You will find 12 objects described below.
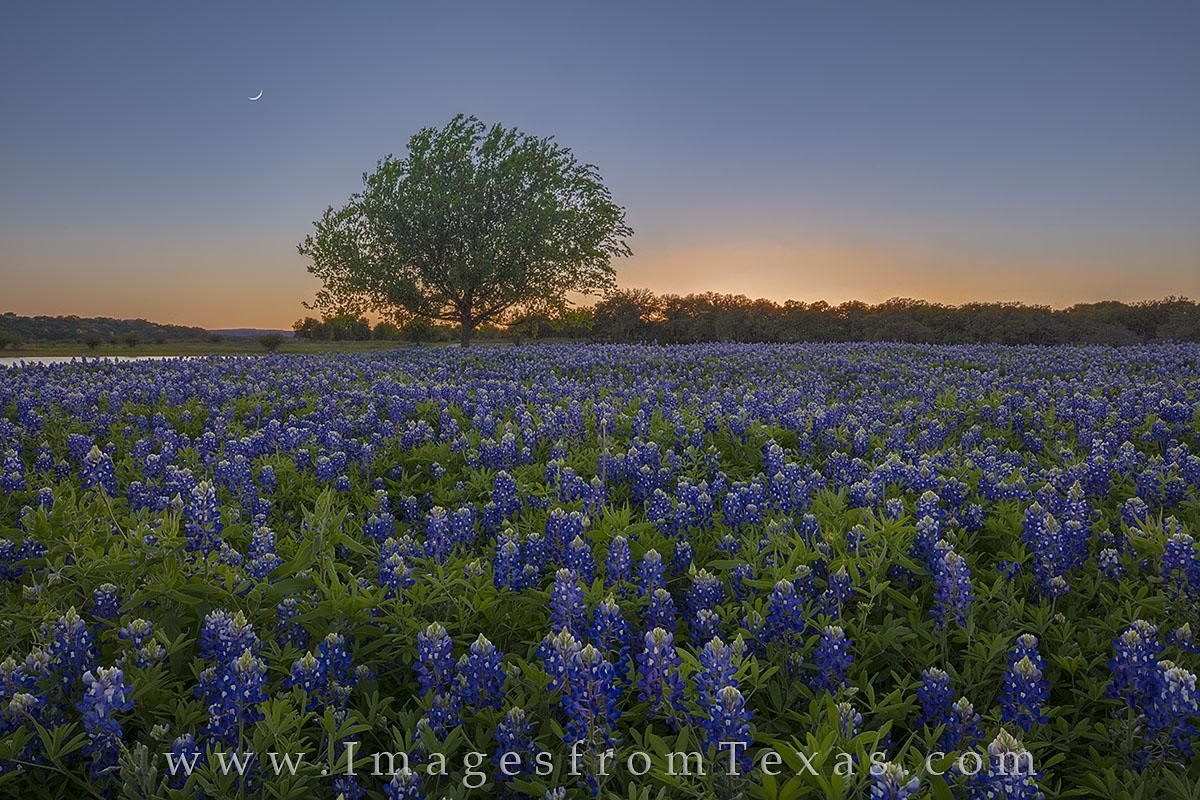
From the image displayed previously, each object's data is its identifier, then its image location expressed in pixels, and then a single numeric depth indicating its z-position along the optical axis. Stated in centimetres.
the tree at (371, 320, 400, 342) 3584
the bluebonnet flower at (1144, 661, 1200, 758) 217
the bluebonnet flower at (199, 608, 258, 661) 245
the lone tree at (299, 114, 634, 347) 3200
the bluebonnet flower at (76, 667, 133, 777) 214
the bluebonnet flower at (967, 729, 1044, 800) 190
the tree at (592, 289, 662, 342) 5984
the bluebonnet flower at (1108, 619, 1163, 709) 236
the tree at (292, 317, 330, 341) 7544
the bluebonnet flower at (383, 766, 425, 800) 207
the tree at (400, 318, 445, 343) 5651
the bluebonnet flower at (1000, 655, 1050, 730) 239
